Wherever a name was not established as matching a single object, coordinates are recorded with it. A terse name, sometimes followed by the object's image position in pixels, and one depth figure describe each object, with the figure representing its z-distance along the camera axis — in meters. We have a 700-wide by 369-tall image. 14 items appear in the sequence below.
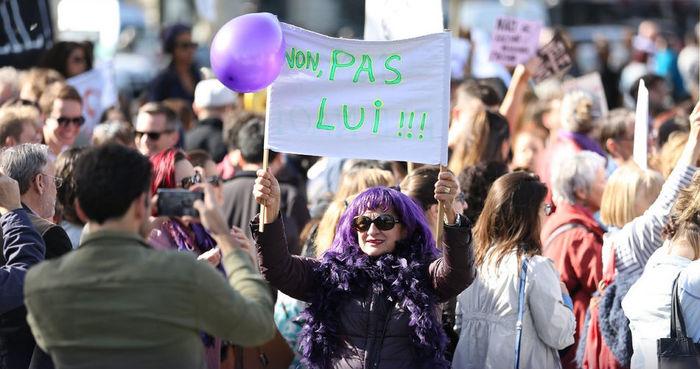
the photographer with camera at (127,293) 7.79
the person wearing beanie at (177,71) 25.41
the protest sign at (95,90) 21.02
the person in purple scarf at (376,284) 10.58
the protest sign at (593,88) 21.36
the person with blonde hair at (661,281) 11.06
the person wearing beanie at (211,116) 20.52
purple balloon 11.12
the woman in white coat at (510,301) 11.69
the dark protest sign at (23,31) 21.11
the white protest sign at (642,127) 14.59
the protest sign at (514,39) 22.69
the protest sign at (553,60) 22.31
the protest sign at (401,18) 12.82
